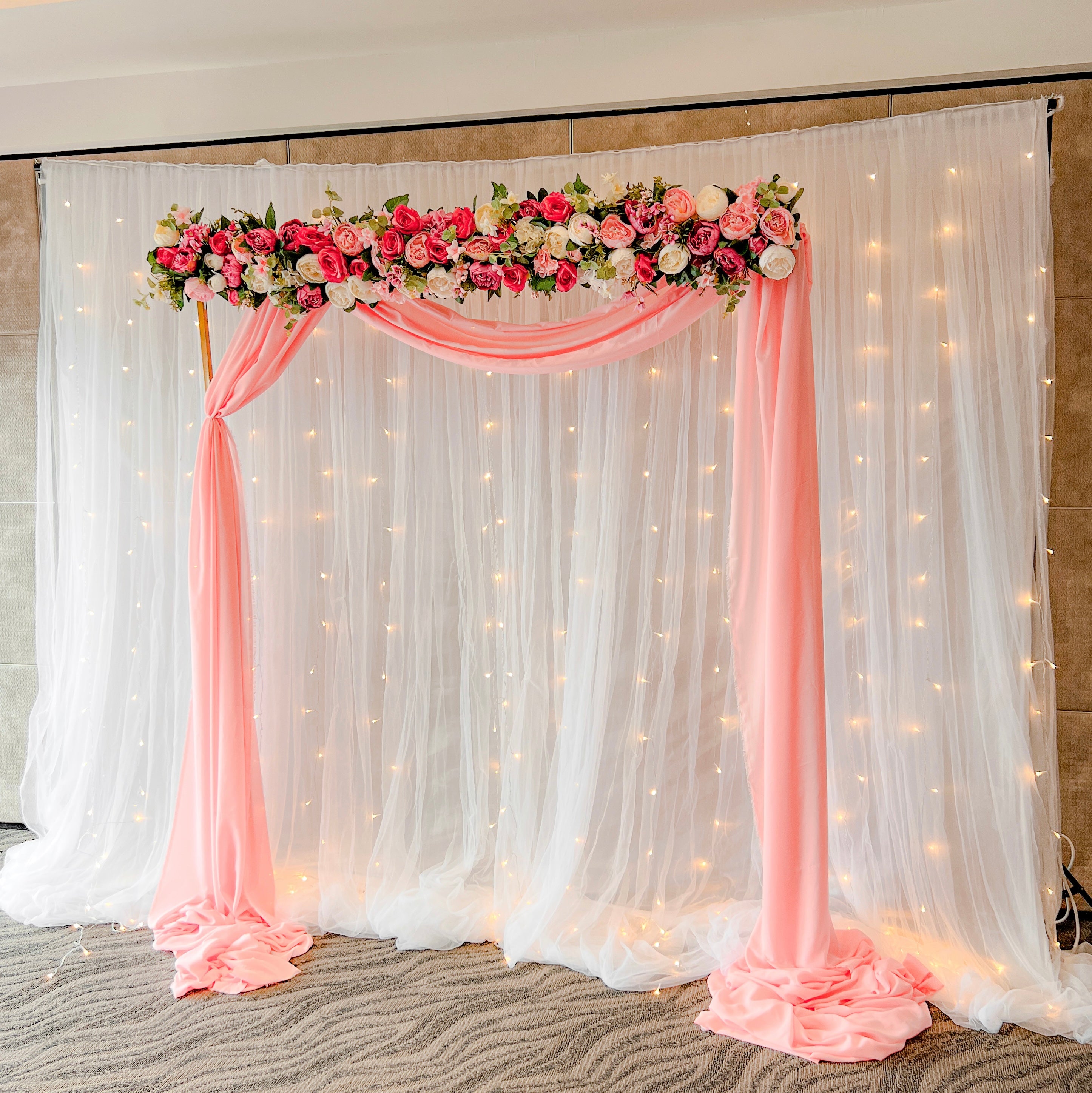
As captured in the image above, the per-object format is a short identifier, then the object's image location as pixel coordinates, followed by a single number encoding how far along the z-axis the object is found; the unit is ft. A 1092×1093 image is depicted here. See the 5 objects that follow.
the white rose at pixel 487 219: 8.09
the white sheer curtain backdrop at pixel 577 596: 8.52
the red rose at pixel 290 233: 8.47
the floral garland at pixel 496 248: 7.73
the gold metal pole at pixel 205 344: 9.36
